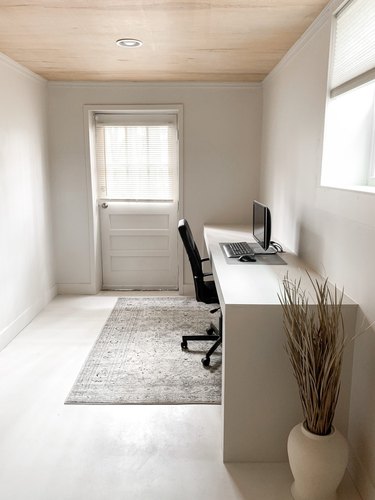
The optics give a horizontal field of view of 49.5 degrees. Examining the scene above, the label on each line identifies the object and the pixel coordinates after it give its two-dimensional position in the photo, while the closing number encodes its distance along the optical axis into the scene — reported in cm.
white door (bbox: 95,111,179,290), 445
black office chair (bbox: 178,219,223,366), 284
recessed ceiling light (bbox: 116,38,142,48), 272
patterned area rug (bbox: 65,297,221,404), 252
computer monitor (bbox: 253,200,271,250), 266
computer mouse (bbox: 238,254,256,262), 265
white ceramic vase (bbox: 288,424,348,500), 161
